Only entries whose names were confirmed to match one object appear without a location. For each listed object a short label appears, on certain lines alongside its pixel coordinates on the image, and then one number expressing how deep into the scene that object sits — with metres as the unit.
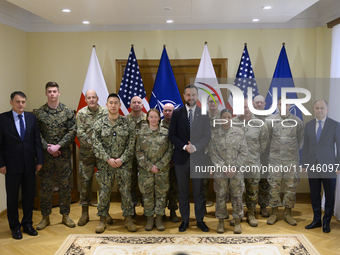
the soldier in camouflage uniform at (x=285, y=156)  3.93
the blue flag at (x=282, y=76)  4.84
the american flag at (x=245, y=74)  4.86
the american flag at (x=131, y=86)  4.93
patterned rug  3.24
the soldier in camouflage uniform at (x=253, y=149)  3.97
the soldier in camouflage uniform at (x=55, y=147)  3.82
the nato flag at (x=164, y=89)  4.94
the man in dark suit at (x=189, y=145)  3.66
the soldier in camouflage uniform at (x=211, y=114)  3.86
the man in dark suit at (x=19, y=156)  3.58
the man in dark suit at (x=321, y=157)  3.76
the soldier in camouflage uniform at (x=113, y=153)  3.67
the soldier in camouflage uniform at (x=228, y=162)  3.65
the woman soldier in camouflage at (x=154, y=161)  3.67
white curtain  4.29
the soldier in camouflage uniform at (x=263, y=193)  4.27
